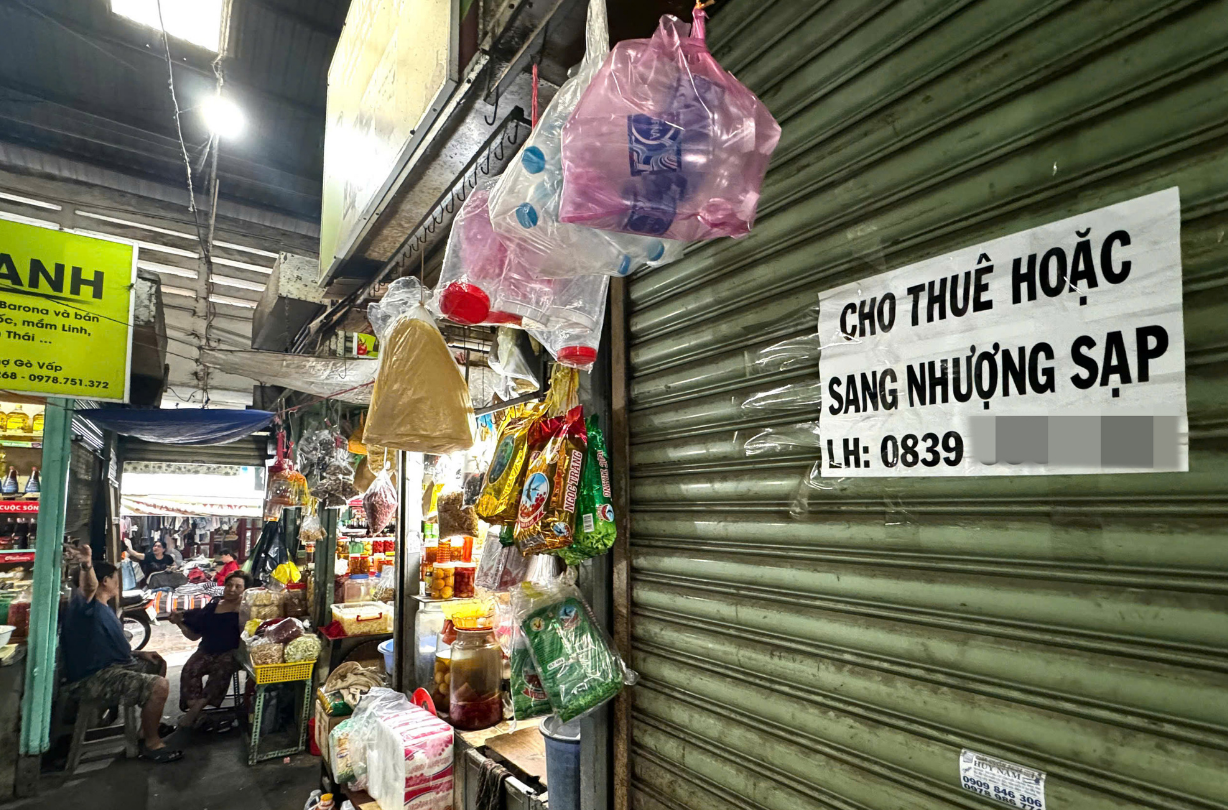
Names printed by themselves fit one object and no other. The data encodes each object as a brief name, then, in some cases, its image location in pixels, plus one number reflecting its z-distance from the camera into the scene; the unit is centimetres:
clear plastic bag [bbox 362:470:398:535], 557
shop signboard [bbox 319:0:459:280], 249
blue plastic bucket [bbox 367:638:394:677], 514
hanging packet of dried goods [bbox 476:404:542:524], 214
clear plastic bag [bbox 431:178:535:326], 183
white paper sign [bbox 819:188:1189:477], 97
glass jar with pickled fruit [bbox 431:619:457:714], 380
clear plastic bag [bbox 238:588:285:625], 805
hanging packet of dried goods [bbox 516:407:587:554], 193
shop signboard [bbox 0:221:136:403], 494
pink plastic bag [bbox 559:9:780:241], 110
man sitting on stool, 680
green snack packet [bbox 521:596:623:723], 194
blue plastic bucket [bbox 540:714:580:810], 240
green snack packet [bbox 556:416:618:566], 193
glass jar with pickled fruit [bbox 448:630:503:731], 353
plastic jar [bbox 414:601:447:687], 467
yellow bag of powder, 248
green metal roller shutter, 95
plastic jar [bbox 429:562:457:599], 474
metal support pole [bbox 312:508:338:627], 795
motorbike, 929
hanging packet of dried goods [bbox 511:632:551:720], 213
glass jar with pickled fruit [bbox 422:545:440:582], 497
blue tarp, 700
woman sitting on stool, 783
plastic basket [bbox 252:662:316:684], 677
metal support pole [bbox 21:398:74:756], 616
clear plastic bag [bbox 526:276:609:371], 192
